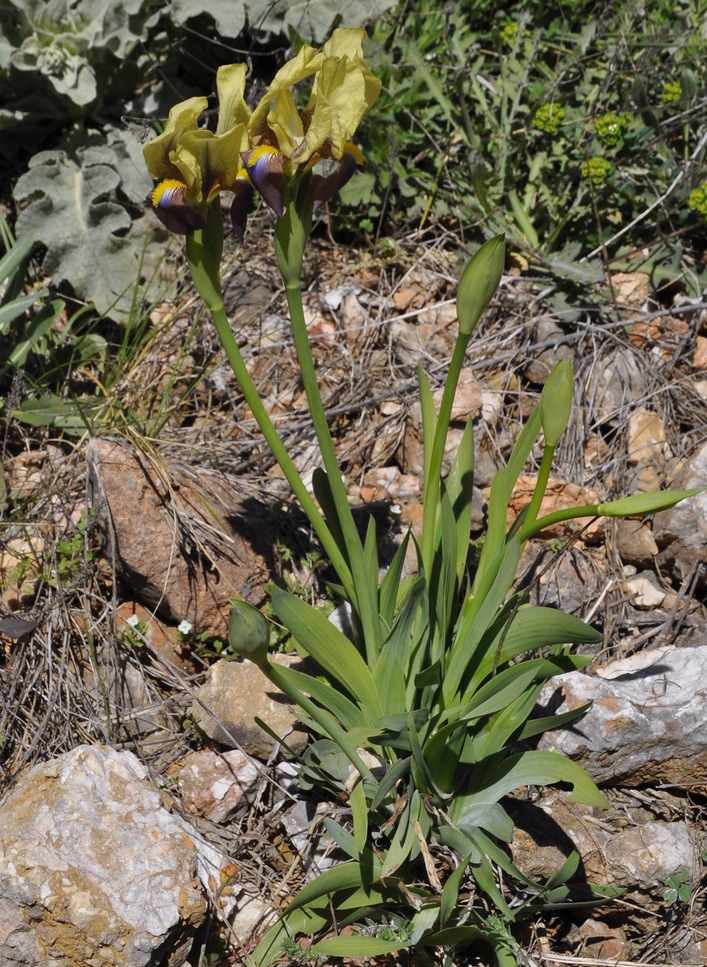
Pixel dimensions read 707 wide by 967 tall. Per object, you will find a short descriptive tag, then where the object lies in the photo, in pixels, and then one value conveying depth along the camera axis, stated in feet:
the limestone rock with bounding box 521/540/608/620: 8.08
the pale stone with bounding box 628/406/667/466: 9.13
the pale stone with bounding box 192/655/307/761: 7.06
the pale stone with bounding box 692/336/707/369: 9.81
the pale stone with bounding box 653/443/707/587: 8.07
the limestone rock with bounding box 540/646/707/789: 6.77
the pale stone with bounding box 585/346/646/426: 9.54
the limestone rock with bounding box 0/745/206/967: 5.50
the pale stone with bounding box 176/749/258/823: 6.99
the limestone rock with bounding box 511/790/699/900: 6.40
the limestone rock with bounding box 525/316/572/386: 9.80
